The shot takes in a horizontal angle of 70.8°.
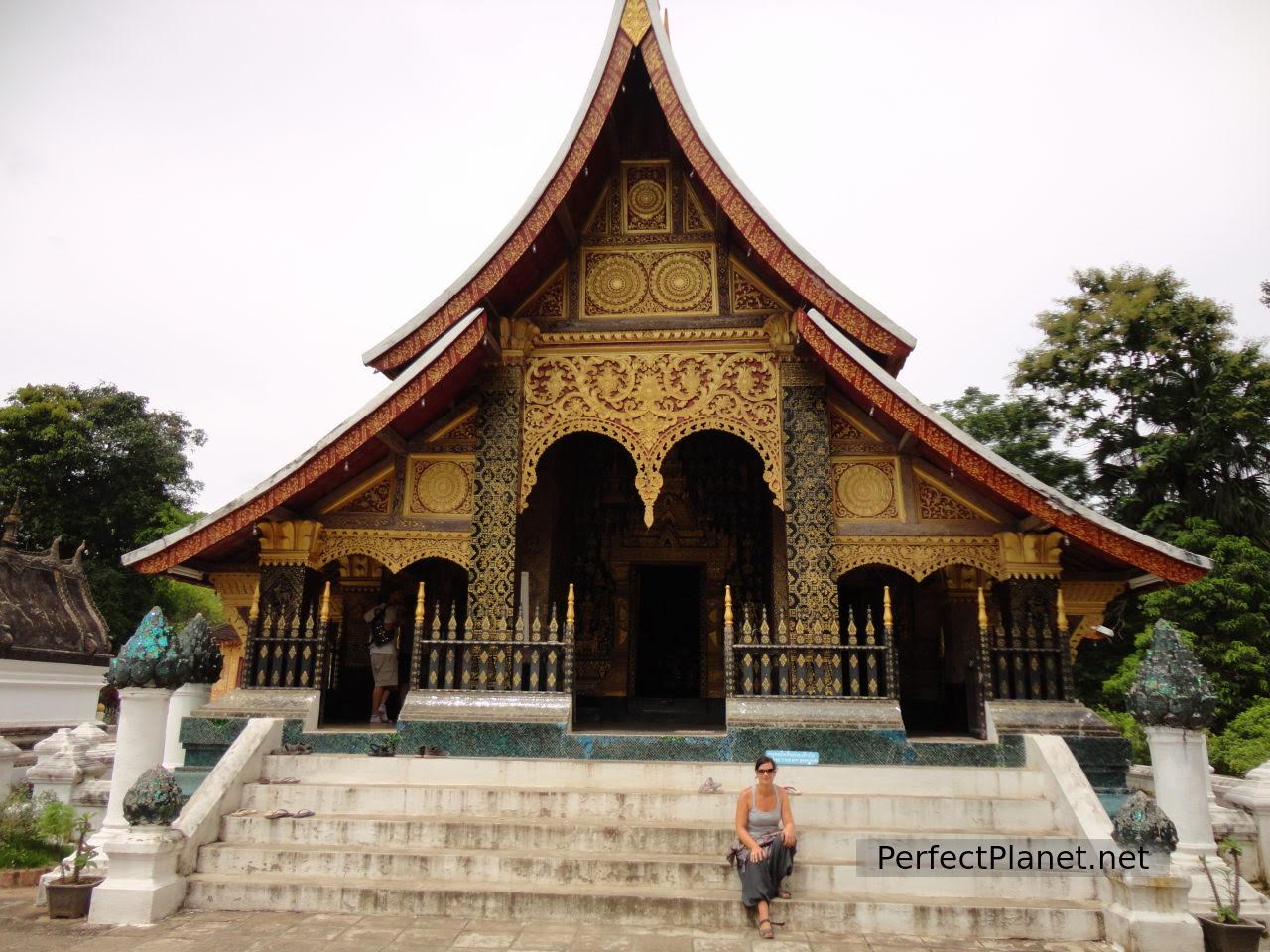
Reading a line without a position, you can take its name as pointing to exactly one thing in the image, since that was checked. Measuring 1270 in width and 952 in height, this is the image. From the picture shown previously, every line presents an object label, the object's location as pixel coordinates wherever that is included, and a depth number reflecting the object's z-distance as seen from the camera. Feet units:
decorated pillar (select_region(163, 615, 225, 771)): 18.99
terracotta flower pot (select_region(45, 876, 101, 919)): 16.40
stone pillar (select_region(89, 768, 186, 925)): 15.94
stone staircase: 15.74
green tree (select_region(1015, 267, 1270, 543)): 54.80
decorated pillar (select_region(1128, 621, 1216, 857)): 16.40
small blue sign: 21.43
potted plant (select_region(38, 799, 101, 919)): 16.42
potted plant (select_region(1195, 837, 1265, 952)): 14.49
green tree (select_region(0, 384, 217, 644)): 86.99
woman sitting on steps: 15.56
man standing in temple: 28.25
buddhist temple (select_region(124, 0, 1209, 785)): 22.50
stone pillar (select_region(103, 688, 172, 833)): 17.92
